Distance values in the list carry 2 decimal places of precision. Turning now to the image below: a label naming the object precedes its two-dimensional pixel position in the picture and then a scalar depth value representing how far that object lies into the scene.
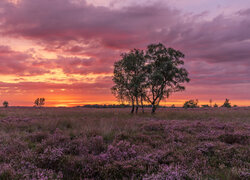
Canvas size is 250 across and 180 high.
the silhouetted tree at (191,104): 99.39
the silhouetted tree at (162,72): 33.34
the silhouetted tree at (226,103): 103.71
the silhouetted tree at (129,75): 35.84
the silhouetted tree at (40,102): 122.00
